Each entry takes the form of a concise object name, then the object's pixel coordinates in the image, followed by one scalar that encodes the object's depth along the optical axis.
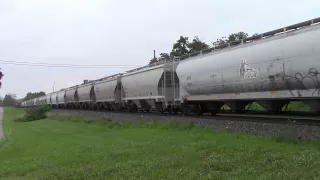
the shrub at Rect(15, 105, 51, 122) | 36.78
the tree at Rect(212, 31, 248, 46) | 65.31
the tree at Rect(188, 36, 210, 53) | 62.72
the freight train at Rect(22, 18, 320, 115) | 12.56
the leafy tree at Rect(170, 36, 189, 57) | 64.25
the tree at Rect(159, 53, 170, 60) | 68.25
